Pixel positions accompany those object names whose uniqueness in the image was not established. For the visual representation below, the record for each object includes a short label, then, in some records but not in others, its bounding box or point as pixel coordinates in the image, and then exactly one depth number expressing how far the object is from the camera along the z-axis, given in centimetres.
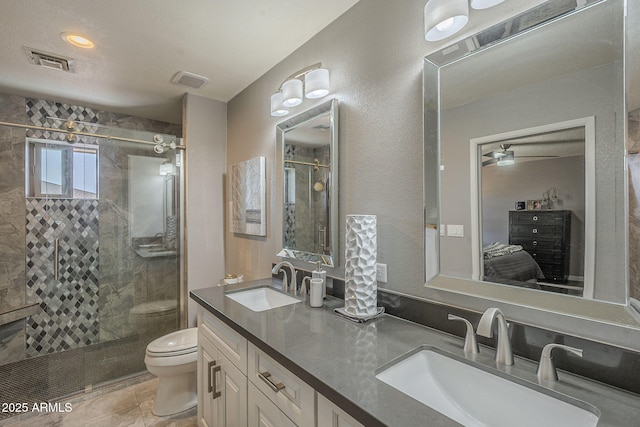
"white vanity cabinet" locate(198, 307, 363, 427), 88
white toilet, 196
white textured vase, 128
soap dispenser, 152
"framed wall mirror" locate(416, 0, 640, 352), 80
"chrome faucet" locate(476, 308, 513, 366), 88
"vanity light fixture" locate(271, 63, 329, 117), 165
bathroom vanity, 71
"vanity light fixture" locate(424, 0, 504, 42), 101
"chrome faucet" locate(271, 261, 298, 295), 179
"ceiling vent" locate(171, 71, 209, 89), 230
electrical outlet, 139
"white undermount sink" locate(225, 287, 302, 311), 175
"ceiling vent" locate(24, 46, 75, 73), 198
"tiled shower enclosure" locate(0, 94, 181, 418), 245
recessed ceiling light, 179
